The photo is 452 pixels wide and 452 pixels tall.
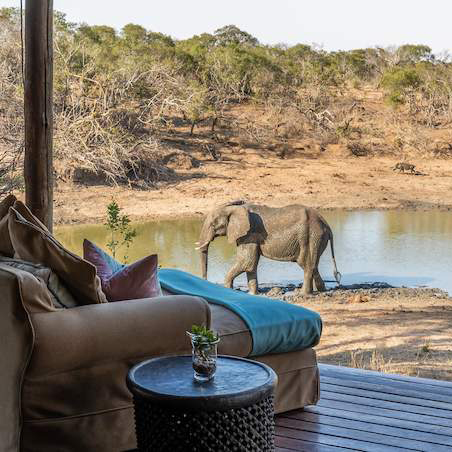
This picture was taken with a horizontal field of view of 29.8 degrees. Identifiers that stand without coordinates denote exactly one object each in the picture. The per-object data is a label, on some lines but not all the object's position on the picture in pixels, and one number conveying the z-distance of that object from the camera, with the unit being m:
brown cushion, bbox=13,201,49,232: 2.76
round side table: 2.07
